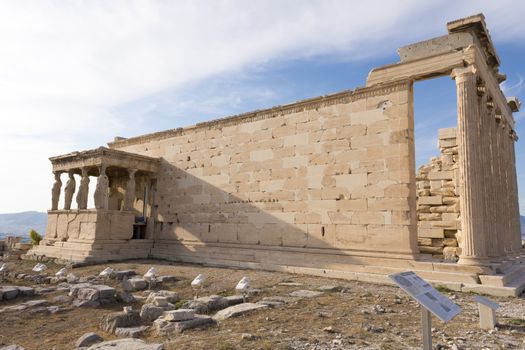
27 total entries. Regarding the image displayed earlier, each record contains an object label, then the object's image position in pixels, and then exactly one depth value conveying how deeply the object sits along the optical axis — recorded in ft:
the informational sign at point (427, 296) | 12.05
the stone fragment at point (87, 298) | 24.30
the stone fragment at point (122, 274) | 34.63
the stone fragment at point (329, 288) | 28.25
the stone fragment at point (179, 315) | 18.24
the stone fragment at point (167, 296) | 23.93
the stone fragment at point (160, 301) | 21.58
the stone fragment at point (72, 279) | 32.42
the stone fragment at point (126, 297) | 25.70
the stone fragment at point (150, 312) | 20.06
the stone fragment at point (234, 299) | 23.57
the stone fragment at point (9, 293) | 26.09
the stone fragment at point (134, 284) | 29.81
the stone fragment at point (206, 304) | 21.66
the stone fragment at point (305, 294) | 25.75
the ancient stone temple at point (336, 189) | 33.53
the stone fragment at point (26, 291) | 27.14
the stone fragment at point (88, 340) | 16.11
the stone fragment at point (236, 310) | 20.04
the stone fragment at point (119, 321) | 18.75
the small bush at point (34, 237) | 65.96
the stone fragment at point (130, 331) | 17.42
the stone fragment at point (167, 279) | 32.29
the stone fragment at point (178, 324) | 17.46
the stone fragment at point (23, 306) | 22.83
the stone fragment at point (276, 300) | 22.94
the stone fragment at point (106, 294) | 24.97
